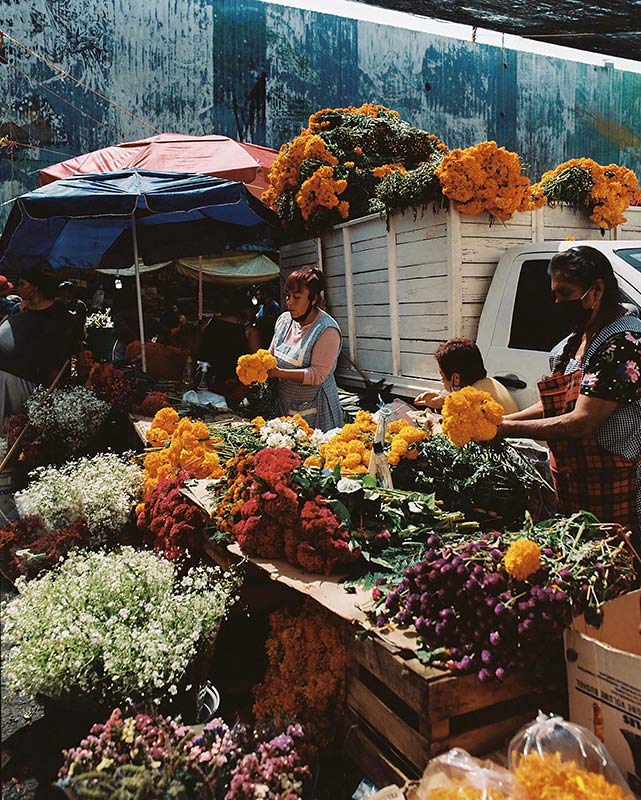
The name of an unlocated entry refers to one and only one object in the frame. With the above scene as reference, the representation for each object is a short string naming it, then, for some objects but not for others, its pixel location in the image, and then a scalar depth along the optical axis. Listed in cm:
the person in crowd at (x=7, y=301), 701
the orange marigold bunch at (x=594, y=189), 565
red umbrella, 807
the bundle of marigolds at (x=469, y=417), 266
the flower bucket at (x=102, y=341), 1447
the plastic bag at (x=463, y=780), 159
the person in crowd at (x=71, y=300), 823
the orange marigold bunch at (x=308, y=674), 249
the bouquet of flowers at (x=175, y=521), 313
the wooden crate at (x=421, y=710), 187
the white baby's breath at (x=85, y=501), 373
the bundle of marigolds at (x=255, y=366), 420
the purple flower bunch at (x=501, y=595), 192
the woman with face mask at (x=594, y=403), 272
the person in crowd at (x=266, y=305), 1108
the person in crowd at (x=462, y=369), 385
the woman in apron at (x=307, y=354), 466
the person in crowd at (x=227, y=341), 657
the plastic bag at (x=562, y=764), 158
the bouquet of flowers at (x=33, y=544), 305
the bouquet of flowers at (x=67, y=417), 560
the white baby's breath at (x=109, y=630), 203
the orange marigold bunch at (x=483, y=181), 510
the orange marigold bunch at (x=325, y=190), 718
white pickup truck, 482
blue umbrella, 567
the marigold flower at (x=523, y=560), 197
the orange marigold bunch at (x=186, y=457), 367
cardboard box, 180
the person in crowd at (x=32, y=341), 579
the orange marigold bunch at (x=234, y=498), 291
